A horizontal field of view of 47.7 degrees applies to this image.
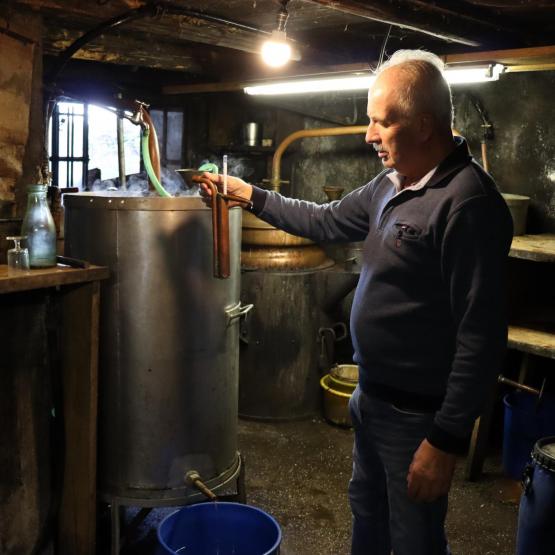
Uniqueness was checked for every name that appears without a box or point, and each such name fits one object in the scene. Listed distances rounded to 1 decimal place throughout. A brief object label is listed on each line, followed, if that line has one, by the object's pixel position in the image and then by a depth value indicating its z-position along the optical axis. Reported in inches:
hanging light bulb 126.3
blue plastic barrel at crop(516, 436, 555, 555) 123.6
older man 83.6
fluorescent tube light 160.1
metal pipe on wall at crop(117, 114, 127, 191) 141.1
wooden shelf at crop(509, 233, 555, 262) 163.9
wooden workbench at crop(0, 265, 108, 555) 116.8
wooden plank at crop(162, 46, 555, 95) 155.0
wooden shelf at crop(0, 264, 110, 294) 100.2
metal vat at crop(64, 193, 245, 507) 118.5
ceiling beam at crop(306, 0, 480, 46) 124.3
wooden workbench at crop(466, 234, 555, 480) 164.4
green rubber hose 126.0
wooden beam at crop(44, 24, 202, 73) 176.6
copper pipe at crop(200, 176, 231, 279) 106.8
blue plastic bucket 117.2
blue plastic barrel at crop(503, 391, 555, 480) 177.6
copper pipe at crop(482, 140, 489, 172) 202.9
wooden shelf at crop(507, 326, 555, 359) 161.2
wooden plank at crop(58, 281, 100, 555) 117.9
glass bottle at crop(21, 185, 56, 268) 110.6
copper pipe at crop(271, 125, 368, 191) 224.5
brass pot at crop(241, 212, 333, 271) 220.2
